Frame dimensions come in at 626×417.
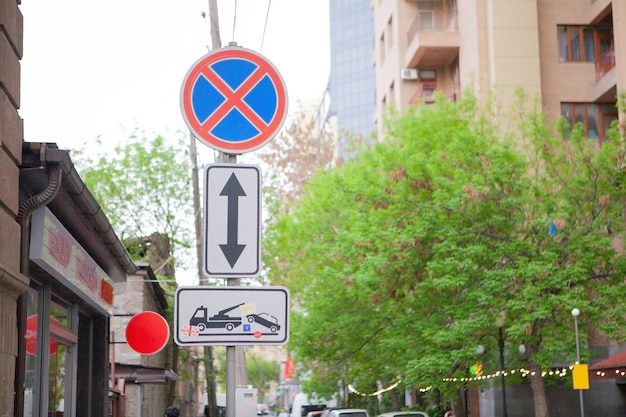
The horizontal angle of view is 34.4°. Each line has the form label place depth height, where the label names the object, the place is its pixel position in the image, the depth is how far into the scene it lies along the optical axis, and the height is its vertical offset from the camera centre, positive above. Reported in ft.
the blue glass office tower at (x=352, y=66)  440.86 +146.10
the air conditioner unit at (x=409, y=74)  163.12 +50.96
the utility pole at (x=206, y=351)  104.86 +5.42
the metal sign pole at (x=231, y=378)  18.89 +0.36
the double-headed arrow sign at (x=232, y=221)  19.52 +3.40
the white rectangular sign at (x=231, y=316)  19.04 +1.54
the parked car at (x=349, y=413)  112.68 -1.94
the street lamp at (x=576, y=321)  89.56 +6.10
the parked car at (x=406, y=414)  93.50 -1.87
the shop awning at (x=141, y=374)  80.23 +2.08
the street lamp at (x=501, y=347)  103.24 +4.57
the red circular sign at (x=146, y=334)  60.03 +3.89
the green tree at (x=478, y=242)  98.43 +15.07
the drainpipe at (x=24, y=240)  30.37 +4.94
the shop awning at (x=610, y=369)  95.61 +1.96
